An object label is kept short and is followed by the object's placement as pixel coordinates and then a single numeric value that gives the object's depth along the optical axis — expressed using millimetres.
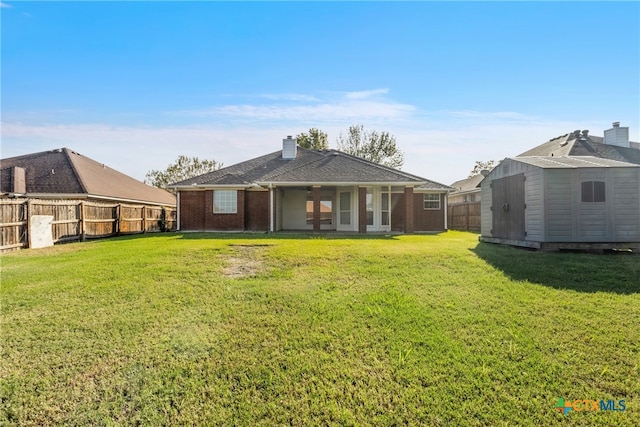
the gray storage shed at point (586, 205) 9172
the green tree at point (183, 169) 46250
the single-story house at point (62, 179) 17938
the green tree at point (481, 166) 47531
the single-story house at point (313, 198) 16391
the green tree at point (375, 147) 41719
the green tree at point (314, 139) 42938
